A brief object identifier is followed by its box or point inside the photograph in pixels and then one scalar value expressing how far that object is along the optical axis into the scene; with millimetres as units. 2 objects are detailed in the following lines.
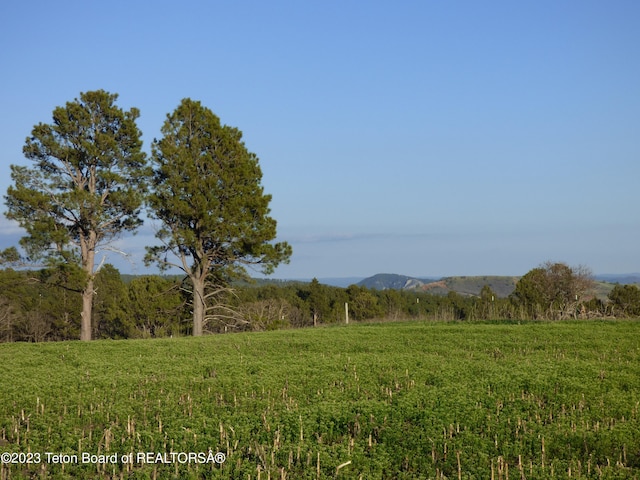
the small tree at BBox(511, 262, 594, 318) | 44438
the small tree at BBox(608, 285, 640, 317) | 50638
